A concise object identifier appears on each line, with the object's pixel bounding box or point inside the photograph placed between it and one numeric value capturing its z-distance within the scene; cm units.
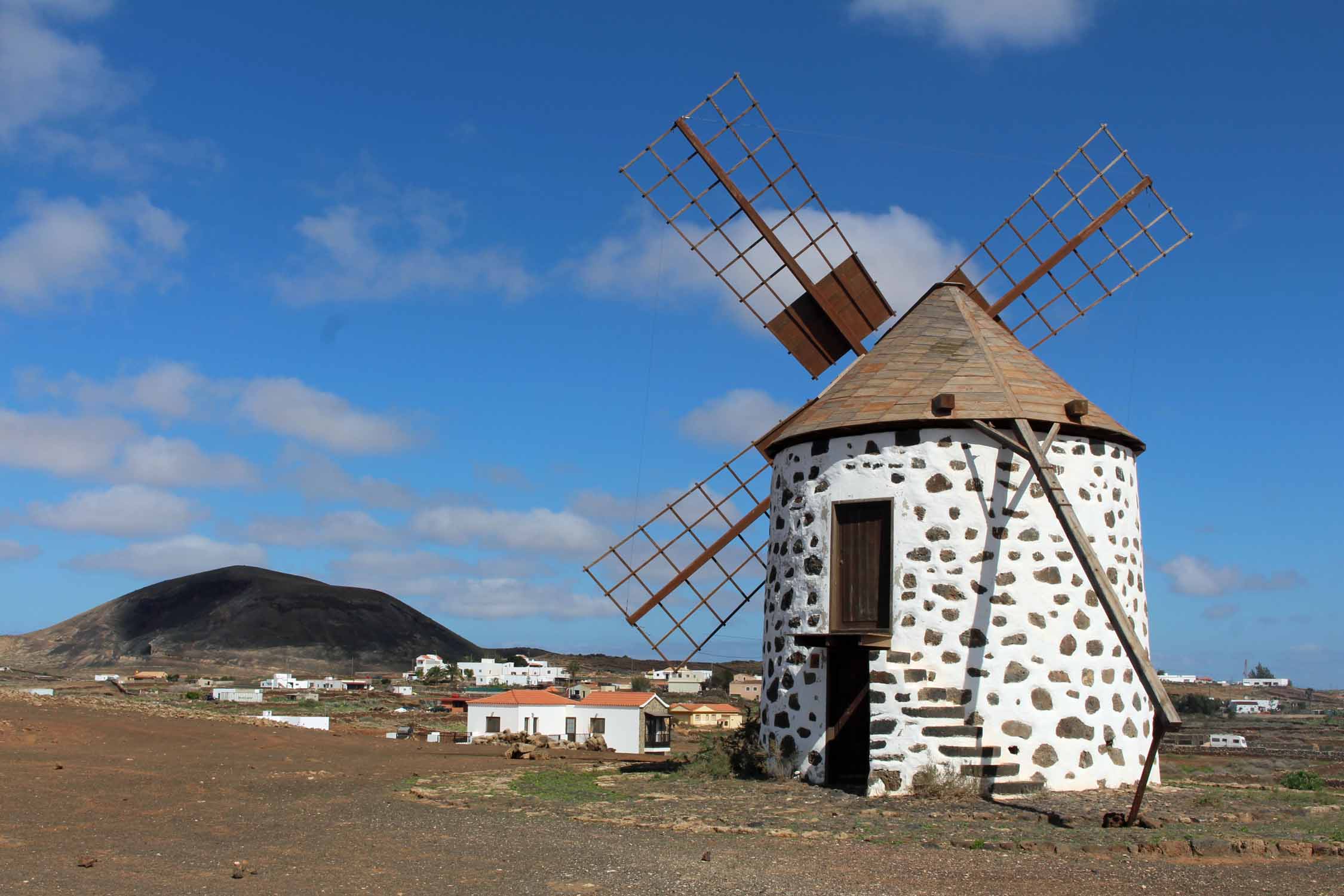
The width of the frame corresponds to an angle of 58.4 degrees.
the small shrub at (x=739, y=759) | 1376
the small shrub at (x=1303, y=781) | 1435
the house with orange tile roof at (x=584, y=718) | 4166
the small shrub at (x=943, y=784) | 1190
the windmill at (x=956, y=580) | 1224
